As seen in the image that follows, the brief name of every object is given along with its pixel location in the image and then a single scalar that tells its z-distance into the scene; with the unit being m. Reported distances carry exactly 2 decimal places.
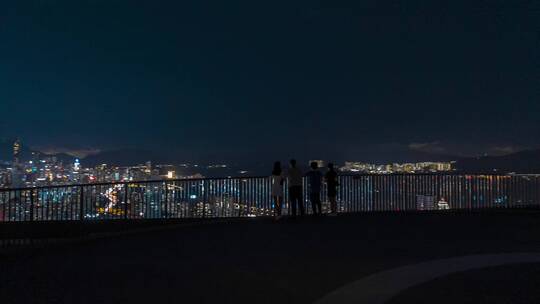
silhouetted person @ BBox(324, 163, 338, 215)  17.12
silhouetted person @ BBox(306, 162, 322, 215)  16.86
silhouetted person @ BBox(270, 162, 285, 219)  16.14
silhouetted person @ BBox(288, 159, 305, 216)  16.30
